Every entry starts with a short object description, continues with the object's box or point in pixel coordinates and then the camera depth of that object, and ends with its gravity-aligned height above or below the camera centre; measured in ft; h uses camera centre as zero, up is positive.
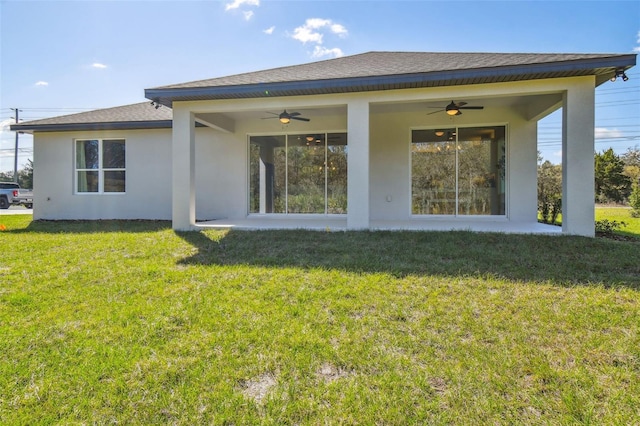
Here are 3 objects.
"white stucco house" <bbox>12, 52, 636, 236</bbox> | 21.03 +5.32
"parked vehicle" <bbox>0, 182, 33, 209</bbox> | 68.39 +1.97
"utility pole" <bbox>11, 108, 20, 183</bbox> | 110.13 +12.65
